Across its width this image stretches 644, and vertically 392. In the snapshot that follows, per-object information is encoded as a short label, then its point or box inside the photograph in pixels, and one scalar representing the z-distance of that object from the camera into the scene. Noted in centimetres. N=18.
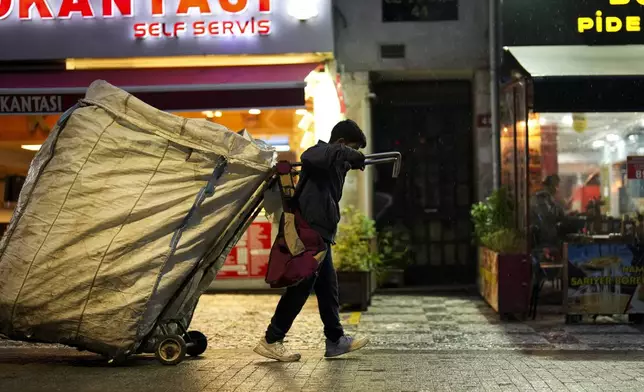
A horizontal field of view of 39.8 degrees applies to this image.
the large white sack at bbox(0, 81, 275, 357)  612
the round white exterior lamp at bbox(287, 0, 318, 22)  1084
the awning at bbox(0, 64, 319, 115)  1011
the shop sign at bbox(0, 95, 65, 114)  1045
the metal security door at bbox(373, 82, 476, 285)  1258
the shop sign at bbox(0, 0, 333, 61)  1088
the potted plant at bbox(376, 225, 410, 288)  1186
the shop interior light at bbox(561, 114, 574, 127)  1077
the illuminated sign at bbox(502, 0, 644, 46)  1063
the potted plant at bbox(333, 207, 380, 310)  1010
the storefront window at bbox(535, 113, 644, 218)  1045
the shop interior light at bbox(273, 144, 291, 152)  1193
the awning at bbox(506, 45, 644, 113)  860
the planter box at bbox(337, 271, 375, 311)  1009
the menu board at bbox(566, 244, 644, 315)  893
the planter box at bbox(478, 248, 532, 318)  927
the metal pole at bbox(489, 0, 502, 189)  1149
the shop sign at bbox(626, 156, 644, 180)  965
